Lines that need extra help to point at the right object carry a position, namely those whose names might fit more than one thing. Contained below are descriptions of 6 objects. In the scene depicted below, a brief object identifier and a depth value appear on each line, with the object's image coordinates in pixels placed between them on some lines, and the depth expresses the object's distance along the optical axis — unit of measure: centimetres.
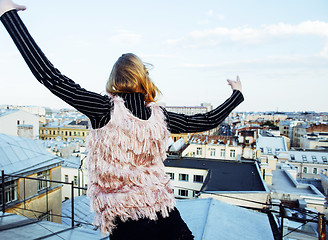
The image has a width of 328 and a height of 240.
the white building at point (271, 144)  2905
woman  115
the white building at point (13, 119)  2450
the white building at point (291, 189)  1089
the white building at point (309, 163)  2573
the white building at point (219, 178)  1056
